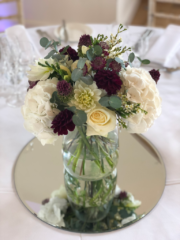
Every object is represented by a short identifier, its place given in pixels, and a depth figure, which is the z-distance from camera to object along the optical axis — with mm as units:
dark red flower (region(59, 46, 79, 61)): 592
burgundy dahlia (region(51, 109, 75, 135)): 520
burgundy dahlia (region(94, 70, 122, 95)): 500
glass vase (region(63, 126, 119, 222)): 656
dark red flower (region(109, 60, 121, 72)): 525
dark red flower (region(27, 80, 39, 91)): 608
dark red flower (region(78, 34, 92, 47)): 576
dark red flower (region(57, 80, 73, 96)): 512
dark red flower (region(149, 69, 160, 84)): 631
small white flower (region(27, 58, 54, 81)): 579
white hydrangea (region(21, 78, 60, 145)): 543
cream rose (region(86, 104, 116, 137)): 528
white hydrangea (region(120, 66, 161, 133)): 540
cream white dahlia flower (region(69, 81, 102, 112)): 525
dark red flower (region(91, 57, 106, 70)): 518
